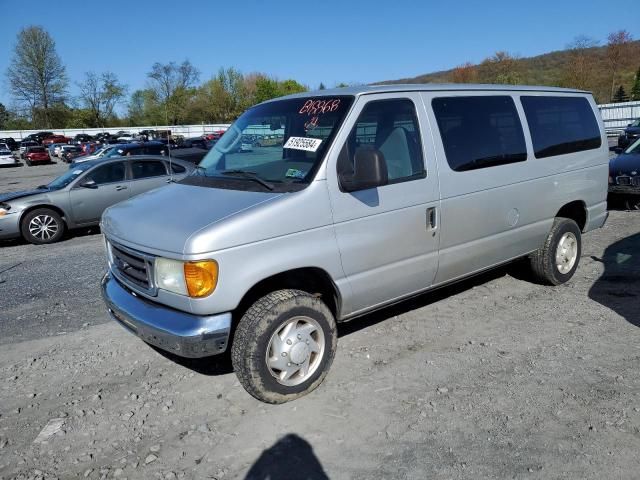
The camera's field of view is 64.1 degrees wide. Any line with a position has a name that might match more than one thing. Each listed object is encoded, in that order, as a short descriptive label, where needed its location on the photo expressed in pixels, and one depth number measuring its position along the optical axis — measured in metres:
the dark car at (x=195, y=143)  36.59
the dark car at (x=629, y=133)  21.29
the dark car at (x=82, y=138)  56.36
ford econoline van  3.23
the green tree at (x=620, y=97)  57.66
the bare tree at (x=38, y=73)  70.25
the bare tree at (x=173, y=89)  82.50
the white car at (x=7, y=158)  35.41
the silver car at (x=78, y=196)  9.48
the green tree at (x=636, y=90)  63.21
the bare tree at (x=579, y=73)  52.00
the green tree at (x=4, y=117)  77.75
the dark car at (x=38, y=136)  59.03
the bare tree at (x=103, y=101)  81.88
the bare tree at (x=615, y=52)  59.03
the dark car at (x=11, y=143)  55.39
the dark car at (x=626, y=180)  9.08
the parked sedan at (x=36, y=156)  37.22
